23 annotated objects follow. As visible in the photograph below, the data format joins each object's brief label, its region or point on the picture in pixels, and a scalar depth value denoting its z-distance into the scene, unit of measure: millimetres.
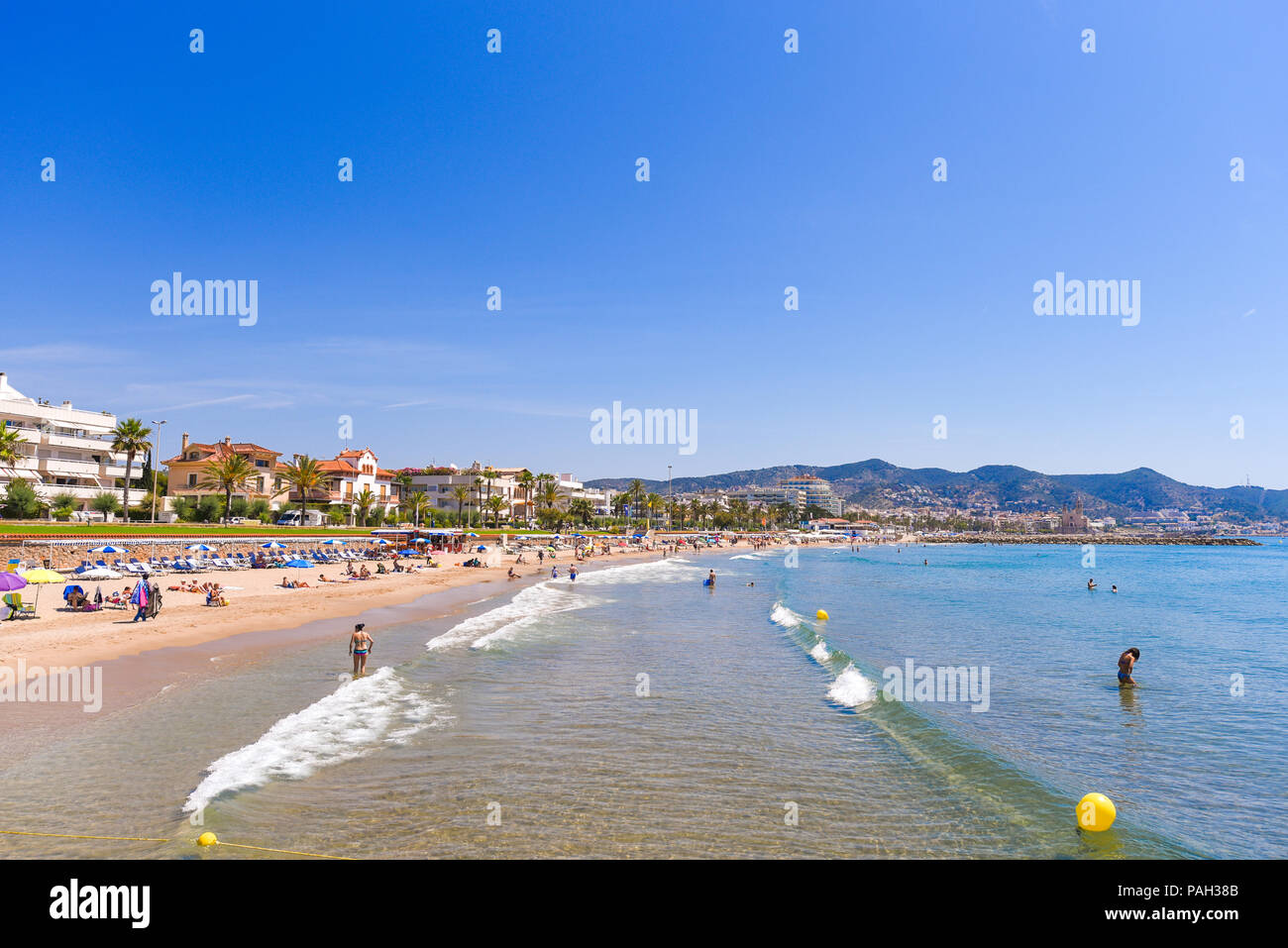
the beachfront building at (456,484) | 113625
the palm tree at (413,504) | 95138
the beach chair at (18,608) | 23734
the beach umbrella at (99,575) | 32969
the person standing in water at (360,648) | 19328
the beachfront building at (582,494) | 151650
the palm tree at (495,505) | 111725
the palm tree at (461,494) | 104975
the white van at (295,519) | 74375
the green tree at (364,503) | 83875
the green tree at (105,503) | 54250
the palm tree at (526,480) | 123000
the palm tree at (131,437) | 57344
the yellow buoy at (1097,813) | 10703
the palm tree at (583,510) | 137625
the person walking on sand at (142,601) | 25359
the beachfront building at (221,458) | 73938
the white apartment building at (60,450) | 51719
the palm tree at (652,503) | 168875
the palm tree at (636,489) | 159162
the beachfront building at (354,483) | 86438
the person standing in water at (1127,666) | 20953
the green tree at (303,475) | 74250
